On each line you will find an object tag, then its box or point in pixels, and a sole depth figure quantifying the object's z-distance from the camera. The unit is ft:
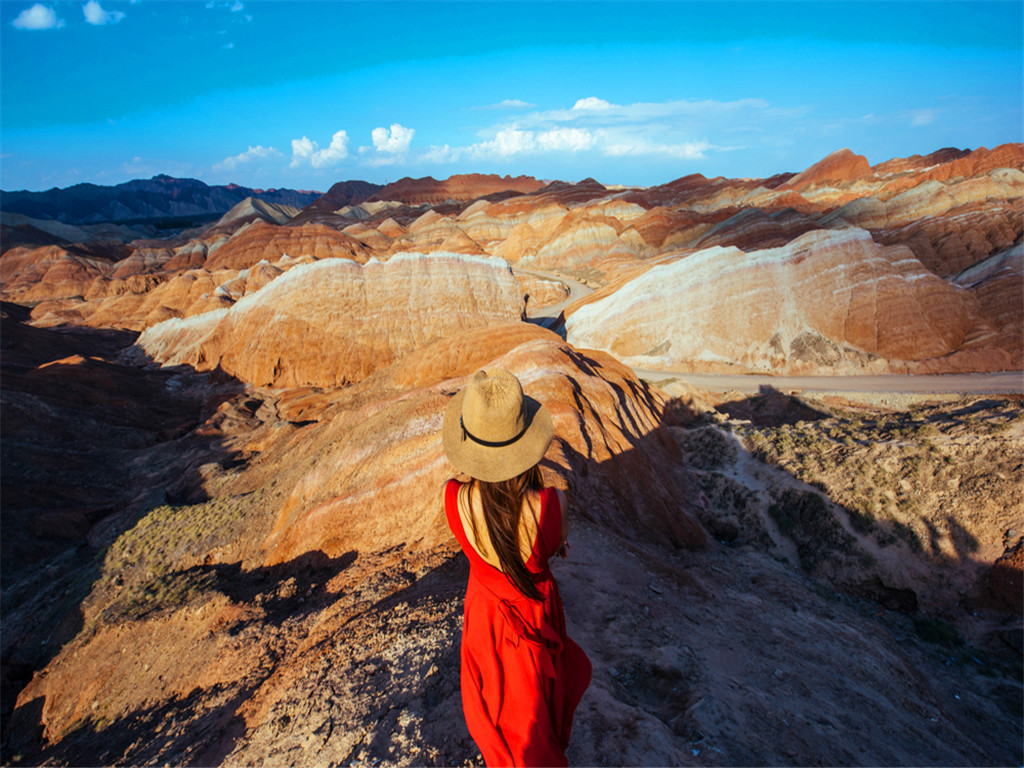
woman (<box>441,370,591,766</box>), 5.98
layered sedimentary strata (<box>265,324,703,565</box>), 21.31
